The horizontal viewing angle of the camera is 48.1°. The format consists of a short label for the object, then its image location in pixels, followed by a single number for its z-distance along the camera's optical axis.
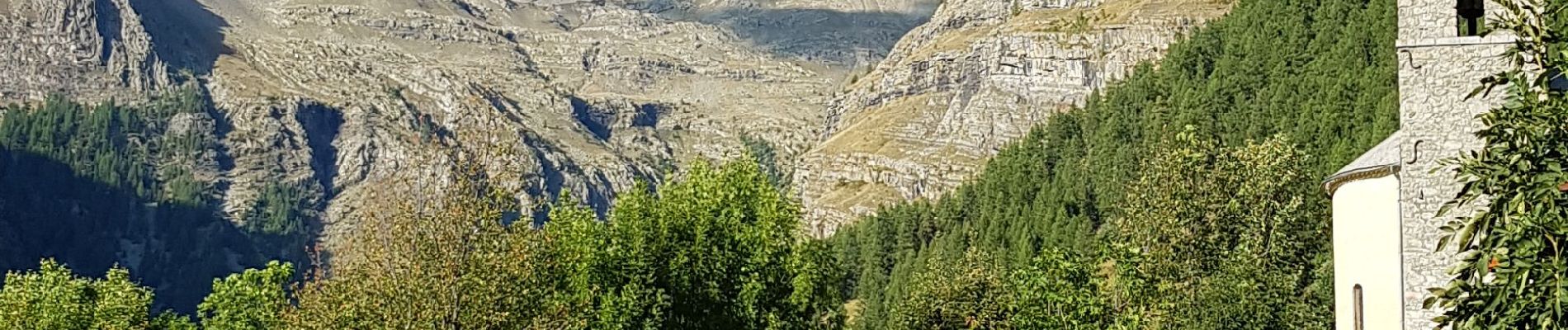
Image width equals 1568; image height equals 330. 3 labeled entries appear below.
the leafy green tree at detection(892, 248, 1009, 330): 79.88
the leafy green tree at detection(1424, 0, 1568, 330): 23.02
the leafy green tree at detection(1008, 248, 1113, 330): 61.47
